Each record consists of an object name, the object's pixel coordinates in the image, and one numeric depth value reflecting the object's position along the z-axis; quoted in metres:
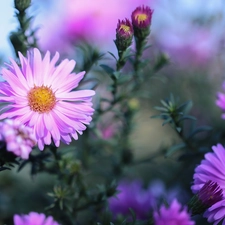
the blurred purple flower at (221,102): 0.36
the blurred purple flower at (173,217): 0.29
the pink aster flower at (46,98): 0.33
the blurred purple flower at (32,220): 0.30
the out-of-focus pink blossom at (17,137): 0.31
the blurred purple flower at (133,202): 0.40
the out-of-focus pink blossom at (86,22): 0.54
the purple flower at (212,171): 0.33
